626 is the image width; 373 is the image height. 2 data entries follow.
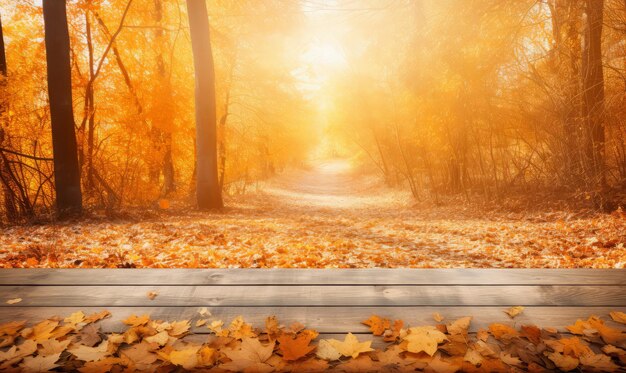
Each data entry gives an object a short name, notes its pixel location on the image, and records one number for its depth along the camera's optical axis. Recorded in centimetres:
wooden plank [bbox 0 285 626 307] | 213
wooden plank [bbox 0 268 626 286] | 234
